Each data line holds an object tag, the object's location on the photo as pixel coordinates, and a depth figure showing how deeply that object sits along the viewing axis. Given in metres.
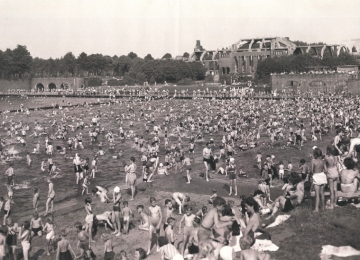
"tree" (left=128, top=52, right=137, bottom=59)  167.12
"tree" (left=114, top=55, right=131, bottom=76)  124.94
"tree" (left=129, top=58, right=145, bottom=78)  99.84
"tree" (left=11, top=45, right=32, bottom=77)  101.75
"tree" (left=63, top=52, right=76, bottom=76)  117.19
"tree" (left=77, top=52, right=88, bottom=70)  116.75
